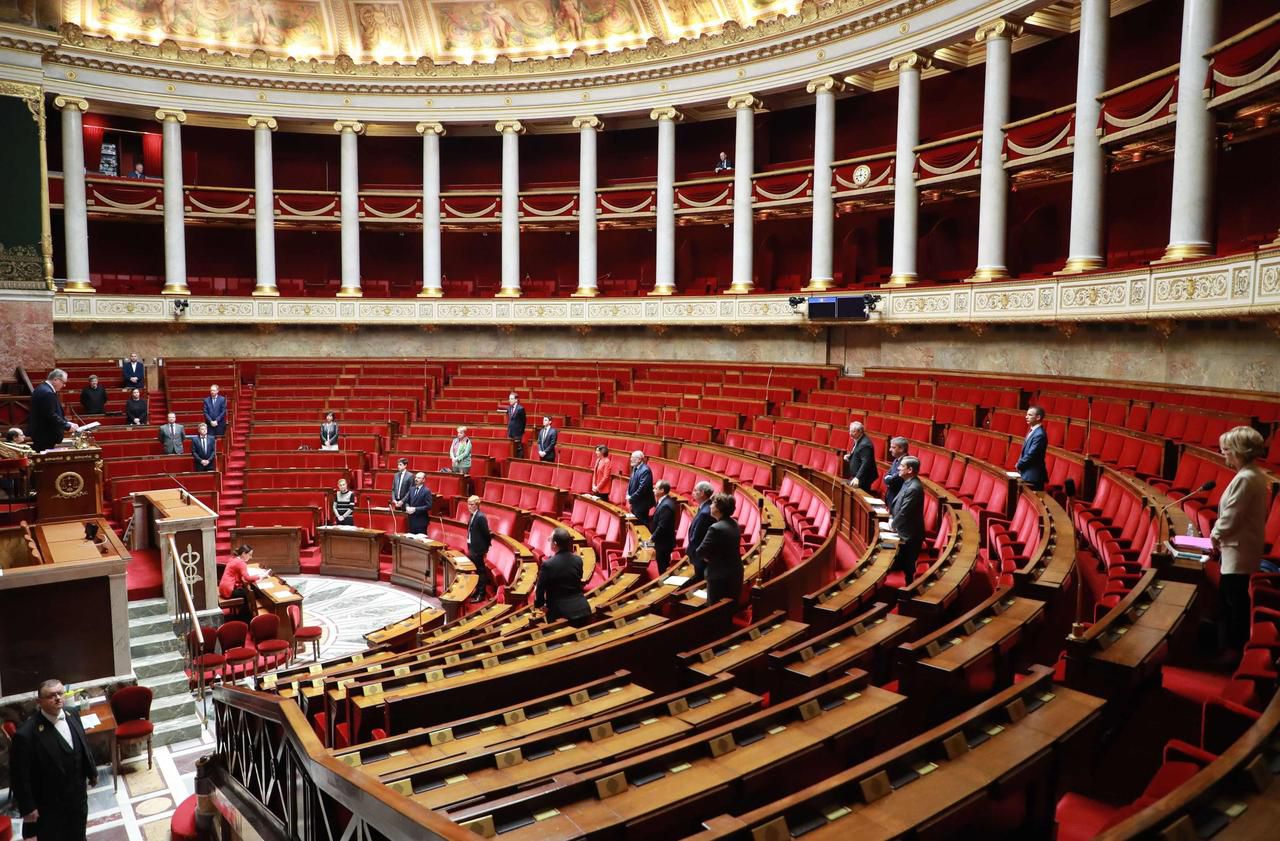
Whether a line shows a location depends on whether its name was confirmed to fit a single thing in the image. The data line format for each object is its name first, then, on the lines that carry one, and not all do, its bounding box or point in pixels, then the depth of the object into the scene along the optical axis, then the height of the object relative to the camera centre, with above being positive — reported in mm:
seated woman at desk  9969 -2577
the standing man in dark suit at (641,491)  9617 -1422
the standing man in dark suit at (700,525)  6031 -1125
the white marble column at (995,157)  15039 +3632
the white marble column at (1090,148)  13266 +3328
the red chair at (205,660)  8016 -2836
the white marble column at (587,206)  21484 +3874
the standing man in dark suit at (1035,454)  7508 -761
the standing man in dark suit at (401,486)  12039 -1755
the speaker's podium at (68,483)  9031 -1323
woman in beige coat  3939 -771
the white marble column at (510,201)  22156 +4084
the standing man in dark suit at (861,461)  8656 -964
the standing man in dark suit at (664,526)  7953 -1507
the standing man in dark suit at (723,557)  5289 -1183
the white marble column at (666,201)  20766 +3868
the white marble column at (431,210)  22234 +3880
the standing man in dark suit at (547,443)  13422 -1255
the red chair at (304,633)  8867 -2804
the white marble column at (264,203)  21672 +3888
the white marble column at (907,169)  16734 +3794
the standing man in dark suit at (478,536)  9734 -1956
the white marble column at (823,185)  18406 +3807
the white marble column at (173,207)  20922 +3659
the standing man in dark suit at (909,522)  6141 -1113
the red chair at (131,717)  6715 -2850
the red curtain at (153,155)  23141 +5370
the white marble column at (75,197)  19891 +3676
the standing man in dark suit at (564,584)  5867 -1527
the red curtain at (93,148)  22375 +5364
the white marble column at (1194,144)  10977 +2834
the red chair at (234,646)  8203 -2768
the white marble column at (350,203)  22125 +4000
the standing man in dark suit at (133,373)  16844 -299
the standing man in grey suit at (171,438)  13641 -1251
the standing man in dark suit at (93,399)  14820 -709
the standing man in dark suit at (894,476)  7359 -942
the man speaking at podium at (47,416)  8867 -608
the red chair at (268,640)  8320 -2732
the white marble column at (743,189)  19703 +3963
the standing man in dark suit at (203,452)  13375 -1435
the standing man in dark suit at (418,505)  11820 -1958
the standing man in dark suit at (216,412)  14508 -893
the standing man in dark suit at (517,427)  14555 -1110
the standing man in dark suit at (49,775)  5074 -2462
